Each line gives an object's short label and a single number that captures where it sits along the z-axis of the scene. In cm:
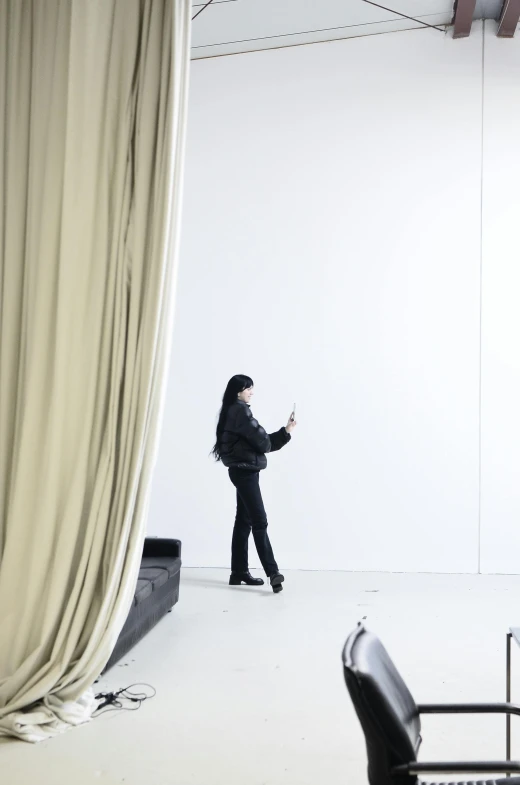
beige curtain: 321
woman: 564
